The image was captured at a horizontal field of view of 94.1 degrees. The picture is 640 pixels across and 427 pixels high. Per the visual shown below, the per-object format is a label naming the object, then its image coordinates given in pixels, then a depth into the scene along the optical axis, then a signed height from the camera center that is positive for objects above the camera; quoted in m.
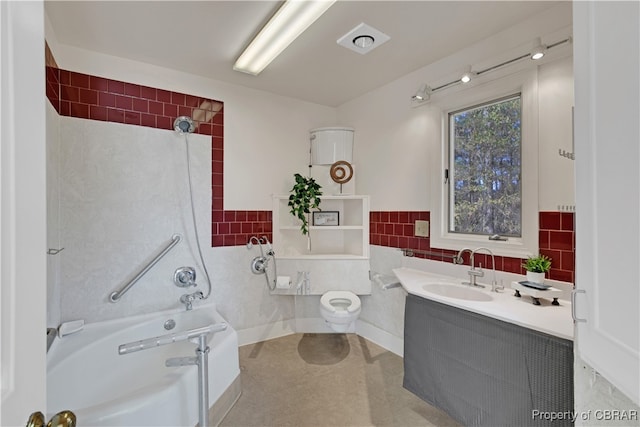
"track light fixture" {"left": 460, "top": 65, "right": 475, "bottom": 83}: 2.07 +0.96
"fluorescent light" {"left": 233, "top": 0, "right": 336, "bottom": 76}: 1.65 +1.16
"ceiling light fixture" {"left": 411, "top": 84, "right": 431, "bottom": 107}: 2.41 +0.96
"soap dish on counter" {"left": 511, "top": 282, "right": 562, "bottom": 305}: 1.59 -0.43
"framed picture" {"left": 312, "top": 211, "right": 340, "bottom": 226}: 3.25 -0.06
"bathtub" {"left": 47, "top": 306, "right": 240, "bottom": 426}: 1.45 -0.97
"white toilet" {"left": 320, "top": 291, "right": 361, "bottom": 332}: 2.53 -0.85
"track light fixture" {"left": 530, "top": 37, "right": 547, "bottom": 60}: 1.71 +0.94
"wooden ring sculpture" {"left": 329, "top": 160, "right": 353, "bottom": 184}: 3.20 +0.43
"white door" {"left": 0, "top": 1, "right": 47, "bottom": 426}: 0.49 +0.00
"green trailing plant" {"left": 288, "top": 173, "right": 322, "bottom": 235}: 2.99 +0.16
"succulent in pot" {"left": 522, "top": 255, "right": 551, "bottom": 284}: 1.71 -0.32
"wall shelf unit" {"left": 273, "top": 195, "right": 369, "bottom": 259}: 3.06 -0.21
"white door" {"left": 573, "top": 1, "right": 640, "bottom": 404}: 0.63 +0.06
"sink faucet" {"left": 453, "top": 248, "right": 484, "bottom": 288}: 2.03 -0.40
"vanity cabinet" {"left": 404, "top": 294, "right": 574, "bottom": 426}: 1.33 -0.81
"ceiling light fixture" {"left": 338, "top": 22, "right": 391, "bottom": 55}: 1.94 +1.19
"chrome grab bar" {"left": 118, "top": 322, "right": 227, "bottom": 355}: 1.26 -0.58
